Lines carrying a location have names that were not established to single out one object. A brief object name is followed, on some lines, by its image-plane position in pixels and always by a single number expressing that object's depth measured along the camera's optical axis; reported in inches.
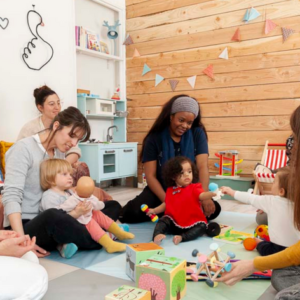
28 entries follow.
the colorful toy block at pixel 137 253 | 53.1
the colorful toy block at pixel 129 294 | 41.2
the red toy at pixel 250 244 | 69.5
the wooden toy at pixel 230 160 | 143.5
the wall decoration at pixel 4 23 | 122.3
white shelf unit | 162.9
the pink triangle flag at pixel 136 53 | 178.4
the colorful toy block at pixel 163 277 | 45.3
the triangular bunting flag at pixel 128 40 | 178.5
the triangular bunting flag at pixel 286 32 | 135.8
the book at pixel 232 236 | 75.3
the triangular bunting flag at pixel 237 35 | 146.9
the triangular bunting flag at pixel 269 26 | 139.6
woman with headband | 94.6
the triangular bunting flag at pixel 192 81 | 159.5
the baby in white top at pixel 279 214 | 53.9
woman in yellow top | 39.6
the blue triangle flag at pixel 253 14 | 142.9
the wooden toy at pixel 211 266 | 48.9
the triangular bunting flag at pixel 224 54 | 150.8
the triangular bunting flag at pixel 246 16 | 144.5
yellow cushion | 109.0
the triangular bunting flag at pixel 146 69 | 174.6
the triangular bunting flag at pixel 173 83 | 165.3
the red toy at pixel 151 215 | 78.6
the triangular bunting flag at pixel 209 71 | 154.5
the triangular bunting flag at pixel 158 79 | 170.4
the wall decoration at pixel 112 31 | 171.1
